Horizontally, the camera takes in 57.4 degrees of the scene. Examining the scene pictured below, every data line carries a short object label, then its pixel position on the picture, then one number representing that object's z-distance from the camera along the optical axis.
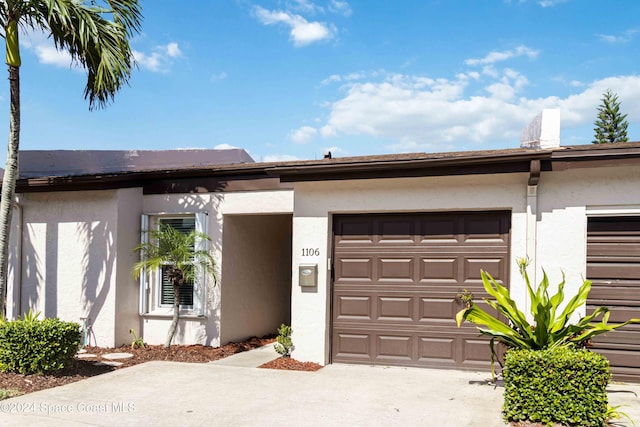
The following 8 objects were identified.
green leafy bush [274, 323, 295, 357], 9.20
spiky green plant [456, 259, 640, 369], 6.46
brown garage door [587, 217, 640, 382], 7.73
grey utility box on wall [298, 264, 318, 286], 9.01
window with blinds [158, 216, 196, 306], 10.77
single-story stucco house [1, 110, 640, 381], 7.87
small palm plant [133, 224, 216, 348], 9.82
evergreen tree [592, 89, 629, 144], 34.50
